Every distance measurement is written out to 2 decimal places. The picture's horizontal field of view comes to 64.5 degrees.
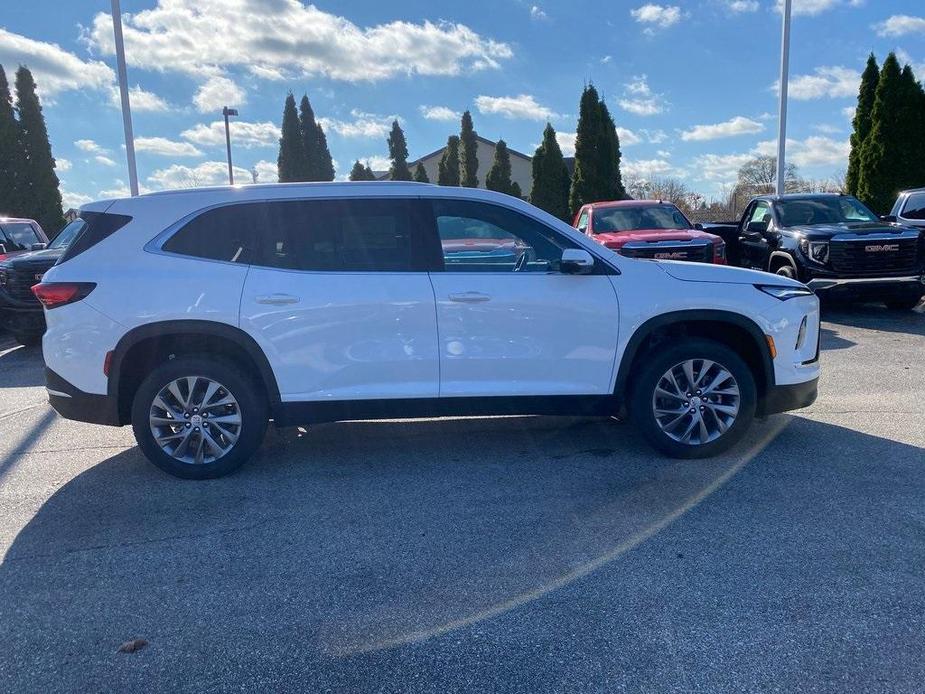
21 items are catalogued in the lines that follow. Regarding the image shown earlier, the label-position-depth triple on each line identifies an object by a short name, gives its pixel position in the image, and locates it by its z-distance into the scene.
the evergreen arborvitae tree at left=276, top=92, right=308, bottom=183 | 37.28
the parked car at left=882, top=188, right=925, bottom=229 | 12.60
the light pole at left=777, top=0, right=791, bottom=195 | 18.18
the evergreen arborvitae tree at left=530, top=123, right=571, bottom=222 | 29.97
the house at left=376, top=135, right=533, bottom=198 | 55.59
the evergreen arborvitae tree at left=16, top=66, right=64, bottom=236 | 27.75
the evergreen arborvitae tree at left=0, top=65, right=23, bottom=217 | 26.91
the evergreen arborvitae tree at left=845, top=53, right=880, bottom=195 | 20.99
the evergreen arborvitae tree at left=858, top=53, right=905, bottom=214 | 19.67
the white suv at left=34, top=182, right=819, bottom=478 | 4.71
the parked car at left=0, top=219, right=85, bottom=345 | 10.14
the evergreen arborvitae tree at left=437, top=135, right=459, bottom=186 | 40.81
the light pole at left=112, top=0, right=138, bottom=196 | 15.88
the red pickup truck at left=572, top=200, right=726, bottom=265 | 10.16
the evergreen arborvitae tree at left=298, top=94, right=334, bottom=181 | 37.38
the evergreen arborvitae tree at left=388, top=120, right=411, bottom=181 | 43.22
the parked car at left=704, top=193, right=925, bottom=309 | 10.40
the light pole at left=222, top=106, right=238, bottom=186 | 25.86
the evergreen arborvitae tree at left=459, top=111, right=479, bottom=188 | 39.09
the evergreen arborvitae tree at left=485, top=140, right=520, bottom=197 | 36.53
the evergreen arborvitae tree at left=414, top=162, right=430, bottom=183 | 42.87
